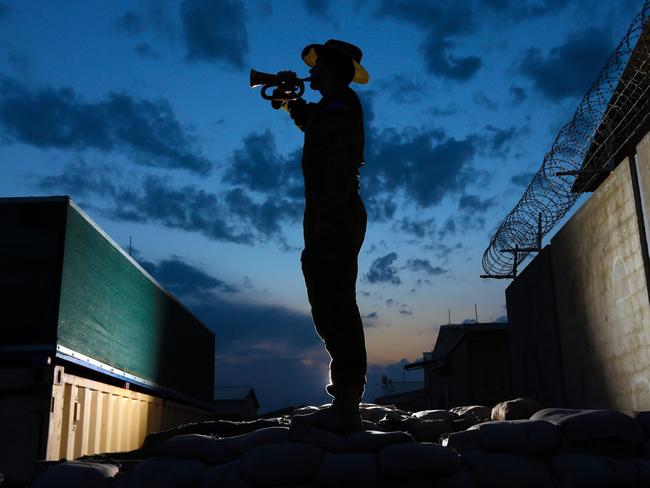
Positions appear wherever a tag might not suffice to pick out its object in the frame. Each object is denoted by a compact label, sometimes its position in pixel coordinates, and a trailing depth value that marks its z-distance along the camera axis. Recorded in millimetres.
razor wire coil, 7069
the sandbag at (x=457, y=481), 2881
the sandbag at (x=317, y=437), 3098
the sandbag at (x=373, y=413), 5844
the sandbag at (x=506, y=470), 2938
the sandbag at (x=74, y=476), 2834
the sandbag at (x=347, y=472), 2842
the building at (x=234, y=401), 34031
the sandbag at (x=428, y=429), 4477
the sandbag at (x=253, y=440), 3096
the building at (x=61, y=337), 7391
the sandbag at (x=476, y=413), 5719
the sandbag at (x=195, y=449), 3031
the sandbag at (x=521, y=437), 3102
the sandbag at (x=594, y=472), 2957
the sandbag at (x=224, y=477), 2844
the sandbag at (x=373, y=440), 3051
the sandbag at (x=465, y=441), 3164
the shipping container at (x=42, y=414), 7328
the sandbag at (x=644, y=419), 3283
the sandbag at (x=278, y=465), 2828
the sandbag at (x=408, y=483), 2848
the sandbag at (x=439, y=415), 5538
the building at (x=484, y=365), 18062
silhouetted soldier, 3375
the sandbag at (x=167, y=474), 2863
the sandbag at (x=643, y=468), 3010
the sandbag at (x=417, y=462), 2840
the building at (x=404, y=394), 29566
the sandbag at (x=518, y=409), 4828
